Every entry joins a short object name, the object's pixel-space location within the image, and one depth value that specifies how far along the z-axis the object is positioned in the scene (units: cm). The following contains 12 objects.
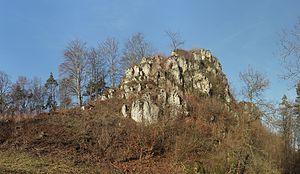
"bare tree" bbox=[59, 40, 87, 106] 4406
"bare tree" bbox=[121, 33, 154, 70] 4757
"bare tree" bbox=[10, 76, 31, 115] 5462
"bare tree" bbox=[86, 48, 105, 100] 4866
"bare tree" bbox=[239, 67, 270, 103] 1911
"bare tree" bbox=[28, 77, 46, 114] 5642
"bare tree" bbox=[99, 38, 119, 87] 4778
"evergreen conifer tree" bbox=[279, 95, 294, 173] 1465
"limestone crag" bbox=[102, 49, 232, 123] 2970
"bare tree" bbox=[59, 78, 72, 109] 4703
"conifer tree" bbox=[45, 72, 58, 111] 6097
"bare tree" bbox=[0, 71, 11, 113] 4793
